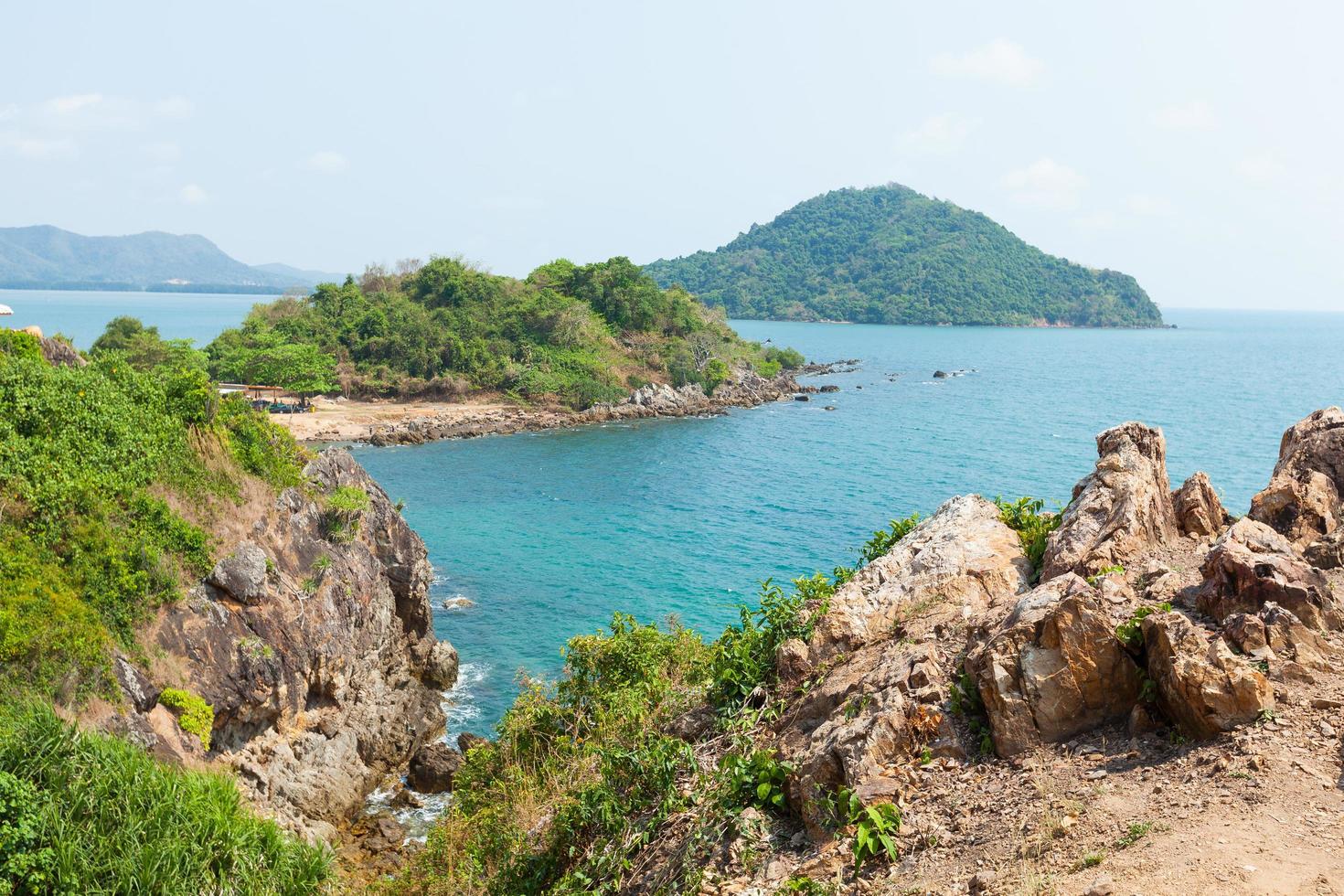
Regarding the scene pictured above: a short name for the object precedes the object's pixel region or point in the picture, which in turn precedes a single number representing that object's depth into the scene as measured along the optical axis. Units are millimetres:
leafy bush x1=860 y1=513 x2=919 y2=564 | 14430
